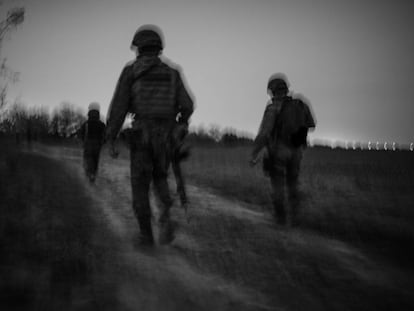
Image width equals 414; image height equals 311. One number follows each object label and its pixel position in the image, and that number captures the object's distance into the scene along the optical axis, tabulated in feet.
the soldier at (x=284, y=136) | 20.03
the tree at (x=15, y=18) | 49.61
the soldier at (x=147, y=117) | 14.14
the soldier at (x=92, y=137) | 37.96
